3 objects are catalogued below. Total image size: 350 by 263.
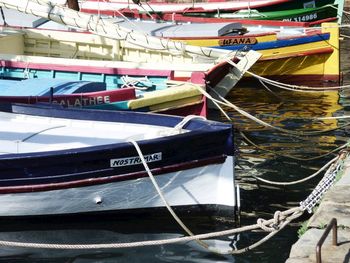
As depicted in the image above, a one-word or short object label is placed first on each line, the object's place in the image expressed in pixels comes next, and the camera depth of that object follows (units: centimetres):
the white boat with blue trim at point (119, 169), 809
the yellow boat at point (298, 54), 1759
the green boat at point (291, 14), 2162
